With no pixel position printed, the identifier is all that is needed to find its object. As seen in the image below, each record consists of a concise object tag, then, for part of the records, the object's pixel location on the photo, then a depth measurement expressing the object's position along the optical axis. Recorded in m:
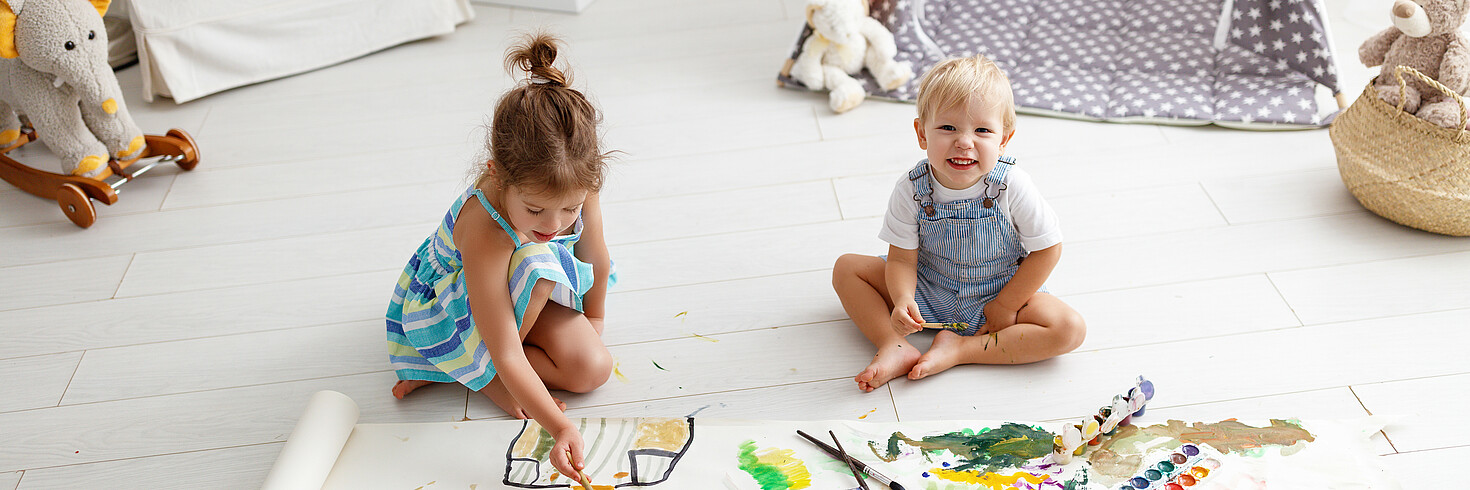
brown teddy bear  1.27
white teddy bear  1.75
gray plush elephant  1.41
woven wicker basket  1.25
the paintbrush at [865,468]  1.02
